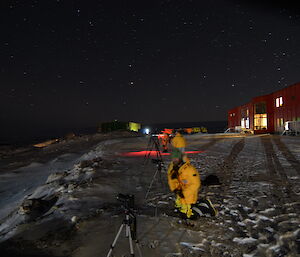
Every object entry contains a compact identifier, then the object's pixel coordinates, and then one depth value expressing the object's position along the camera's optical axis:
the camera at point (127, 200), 3.06
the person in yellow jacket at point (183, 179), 3.96
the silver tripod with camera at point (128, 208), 2.99
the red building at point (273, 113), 26.36
